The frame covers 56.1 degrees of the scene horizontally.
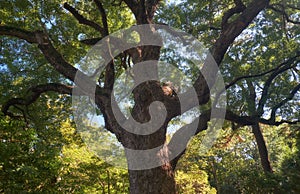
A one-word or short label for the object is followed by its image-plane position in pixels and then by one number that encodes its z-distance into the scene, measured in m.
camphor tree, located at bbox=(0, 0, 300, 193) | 5.18
